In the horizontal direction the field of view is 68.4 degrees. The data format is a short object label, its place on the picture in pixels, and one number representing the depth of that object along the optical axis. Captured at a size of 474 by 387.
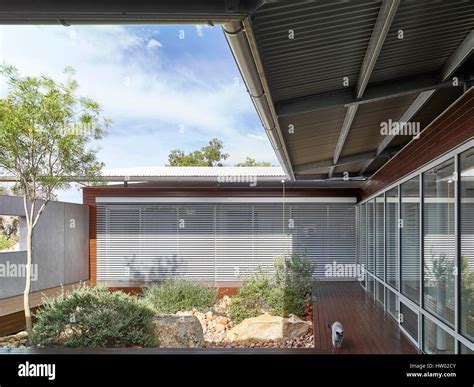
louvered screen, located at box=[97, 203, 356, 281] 8.77
